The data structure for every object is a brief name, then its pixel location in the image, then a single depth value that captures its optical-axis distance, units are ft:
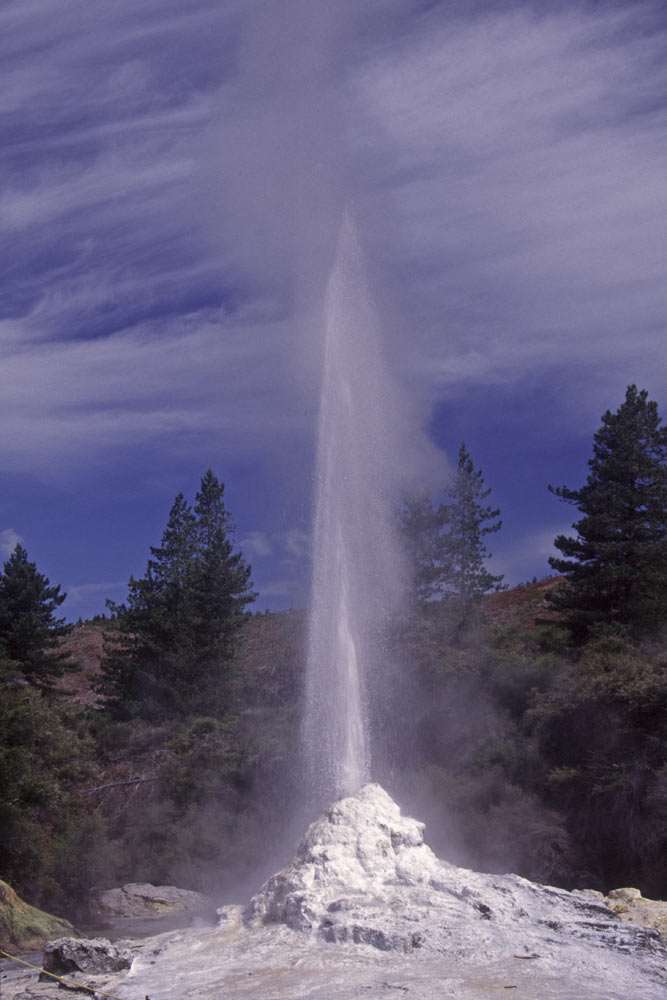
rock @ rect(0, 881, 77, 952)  45.09
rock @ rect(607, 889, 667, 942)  40.91
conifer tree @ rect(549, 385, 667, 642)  89.81
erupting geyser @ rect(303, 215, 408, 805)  56.75
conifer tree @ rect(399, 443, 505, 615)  118.11
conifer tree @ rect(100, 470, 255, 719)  105.19
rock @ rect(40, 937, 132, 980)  35.37
